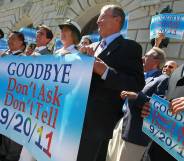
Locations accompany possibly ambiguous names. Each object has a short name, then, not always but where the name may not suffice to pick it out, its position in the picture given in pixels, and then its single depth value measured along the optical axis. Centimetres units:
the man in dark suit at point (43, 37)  241
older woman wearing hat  186
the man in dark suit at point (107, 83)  148
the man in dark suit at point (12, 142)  240
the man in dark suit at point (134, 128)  173
